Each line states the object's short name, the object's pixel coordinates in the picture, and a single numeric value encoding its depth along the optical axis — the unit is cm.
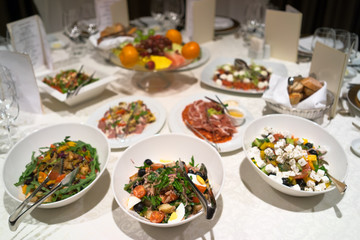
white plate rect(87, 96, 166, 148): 138
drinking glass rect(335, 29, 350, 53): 176
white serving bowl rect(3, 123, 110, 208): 103
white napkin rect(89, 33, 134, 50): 193
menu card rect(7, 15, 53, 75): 170
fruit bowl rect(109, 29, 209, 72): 165
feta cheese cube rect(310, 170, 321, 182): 102
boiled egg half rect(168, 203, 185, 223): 91
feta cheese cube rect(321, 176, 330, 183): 103
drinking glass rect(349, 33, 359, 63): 171
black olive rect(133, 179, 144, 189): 103
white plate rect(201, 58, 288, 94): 178
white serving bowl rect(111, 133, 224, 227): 104
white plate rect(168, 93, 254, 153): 133
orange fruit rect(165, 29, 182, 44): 192
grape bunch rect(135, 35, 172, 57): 177
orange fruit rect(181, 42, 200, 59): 172
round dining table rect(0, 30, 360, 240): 99
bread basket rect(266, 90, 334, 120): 139
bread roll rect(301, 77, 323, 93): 142
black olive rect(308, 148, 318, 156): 114
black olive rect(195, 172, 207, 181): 103
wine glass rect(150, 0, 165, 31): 244
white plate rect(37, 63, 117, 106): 159
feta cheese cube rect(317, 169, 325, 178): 105
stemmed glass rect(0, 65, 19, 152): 130
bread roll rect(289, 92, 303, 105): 142
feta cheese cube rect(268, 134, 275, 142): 120
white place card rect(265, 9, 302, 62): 198
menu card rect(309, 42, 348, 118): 144
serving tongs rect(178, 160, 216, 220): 84
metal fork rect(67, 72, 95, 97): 158
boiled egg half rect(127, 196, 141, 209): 95
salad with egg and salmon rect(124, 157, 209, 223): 93
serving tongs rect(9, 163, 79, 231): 83
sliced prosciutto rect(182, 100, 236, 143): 140
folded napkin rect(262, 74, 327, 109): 139
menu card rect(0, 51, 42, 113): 144
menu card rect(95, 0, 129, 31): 225
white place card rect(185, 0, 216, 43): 222
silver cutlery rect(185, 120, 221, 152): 132
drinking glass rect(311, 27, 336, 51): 186
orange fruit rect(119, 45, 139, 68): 162
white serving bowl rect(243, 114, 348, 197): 106
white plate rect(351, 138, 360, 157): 129
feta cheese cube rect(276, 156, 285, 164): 109
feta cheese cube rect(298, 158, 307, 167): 107
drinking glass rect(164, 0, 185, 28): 239
